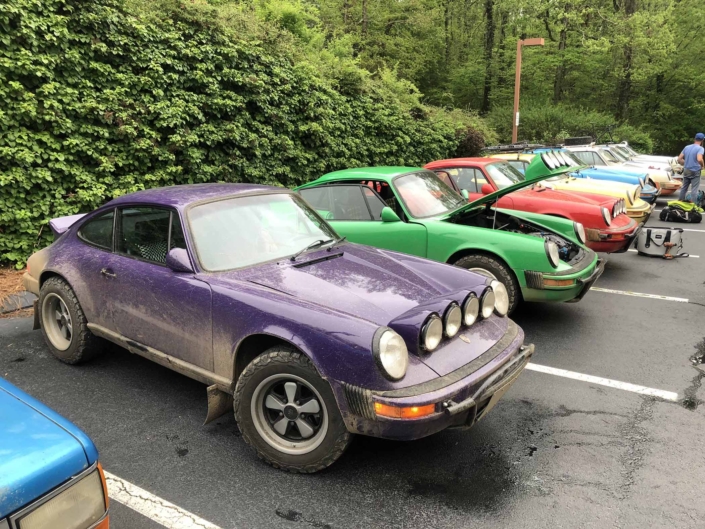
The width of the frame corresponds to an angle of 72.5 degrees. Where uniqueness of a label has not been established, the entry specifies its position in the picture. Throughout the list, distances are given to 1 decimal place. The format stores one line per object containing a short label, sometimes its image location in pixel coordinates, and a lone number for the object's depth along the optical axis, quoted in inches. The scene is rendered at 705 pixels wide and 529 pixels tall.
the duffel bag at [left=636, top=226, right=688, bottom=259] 309.3
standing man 464.1
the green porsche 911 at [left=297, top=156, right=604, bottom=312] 183.3
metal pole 685.3
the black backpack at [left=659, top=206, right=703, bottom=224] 432.1
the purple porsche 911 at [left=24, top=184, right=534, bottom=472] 94.6
